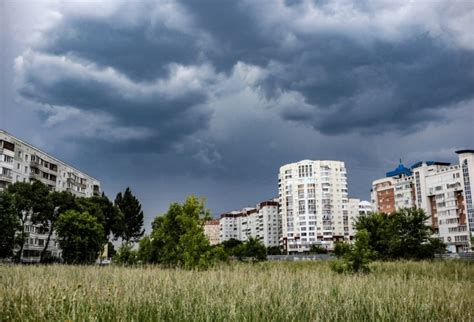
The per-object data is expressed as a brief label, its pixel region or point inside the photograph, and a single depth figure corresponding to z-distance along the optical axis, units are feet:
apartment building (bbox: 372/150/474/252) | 250.78
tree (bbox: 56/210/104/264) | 122.52
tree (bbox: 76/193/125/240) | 153.28
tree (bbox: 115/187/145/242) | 212.31
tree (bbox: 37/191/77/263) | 136.36
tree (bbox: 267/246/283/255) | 344.65
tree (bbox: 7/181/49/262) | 129.90
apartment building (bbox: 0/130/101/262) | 161.58
